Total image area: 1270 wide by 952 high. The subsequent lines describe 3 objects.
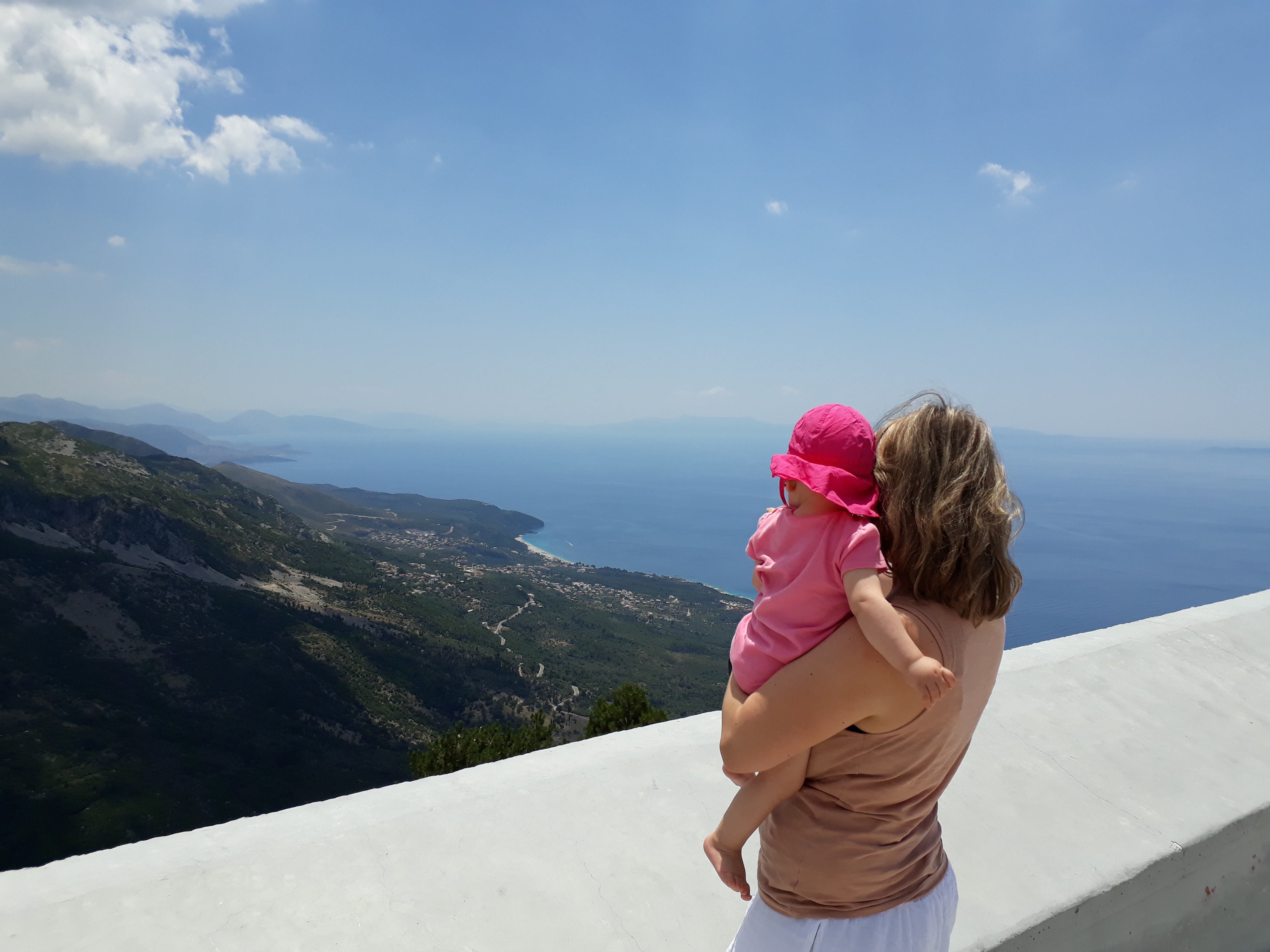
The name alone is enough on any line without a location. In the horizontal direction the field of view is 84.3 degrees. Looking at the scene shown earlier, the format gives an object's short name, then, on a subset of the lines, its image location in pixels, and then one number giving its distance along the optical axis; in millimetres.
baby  892
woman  928
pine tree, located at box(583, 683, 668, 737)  12047
